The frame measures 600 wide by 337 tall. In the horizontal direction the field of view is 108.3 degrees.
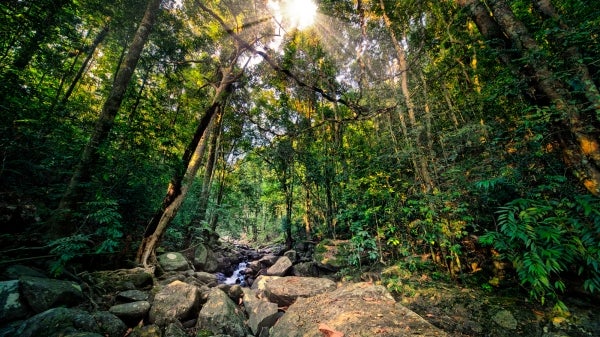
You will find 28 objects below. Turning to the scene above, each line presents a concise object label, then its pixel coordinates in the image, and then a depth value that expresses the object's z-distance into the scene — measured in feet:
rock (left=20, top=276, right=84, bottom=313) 10.15
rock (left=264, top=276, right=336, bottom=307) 16.88
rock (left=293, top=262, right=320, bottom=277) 27.98
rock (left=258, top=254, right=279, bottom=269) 35.58
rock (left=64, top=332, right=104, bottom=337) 8.70
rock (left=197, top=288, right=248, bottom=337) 13.62
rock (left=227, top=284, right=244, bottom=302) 19.40
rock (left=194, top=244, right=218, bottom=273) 30.42
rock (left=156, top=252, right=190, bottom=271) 22.08
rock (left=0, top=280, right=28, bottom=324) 9.30
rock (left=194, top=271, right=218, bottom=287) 22.89
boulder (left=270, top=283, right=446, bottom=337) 9.29
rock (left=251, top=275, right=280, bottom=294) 19.83
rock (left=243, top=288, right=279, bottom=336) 14.49
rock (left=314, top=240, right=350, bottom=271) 24.98
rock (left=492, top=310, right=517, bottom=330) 11.20
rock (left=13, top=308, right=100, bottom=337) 8.57
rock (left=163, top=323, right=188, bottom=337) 11.82
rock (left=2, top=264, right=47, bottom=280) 11.07
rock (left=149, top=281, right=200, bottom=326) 13.37
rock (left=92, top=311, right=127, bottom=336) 10.75
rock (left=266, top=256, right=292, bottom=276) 27.72
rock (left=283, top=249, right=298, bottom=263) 33.73
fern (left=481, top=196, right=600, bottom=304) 7.29
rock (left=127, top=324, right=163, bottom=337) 11.40
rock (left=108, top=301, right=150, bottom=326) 12.44
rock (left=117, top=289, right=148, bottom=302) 13.93
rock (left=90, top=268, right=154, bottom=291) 14.64
